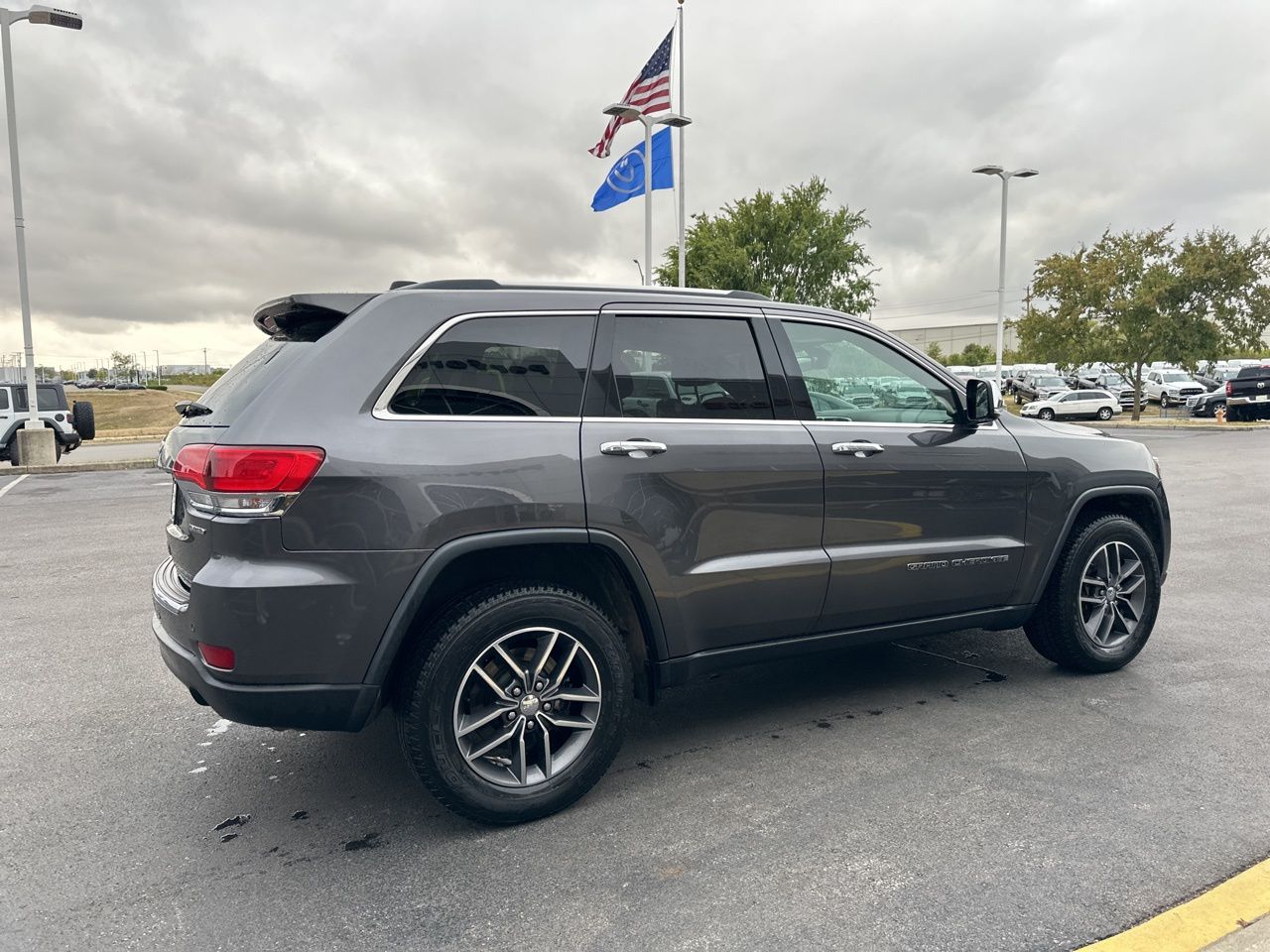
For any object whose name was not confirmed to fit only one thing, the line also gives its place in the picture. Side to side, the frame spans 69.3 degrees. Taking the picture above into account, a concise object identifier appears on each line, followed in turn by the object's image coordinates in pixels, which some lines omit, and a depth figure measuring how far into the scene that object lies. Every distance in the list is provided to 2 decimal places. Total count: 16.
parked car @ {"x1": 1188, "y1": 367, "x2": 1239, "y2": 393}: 46.91
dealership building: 117.38
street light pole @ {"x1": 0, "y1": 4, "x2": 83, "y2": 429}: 17.38
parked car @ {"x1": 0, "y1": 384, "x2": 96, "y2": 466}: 18.84
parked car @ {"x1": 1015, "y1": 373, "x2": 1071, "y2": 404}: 46.94
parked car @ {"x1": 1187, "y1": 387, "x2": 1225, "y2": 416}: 34.82
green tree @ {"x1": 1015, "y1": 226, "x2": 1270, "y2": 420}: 32.84
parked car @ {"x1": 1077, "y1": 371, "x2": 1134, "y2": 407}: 48.66
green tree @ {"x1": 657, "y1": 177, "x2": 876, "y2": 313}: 36.47
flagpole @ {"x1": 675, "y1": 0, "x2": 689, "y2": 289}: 22.29
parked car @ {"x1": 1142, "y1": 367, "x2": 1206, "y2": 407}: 44.47
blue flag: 21.72
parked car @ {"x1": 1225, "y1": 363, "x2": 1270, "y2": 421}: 29.86
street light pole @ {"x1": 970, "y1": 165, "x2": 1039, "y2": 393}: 31.22
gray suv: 2.87
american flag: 19.83
